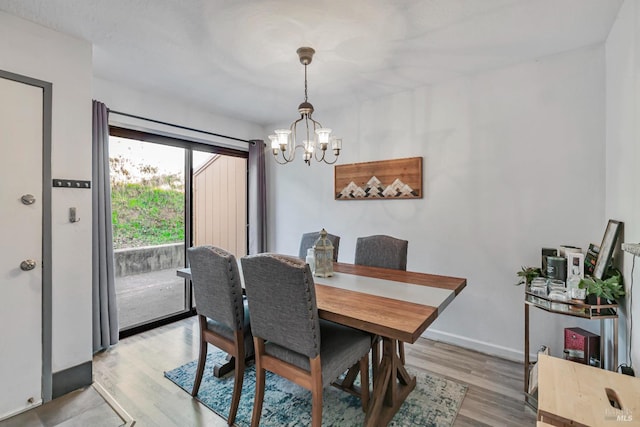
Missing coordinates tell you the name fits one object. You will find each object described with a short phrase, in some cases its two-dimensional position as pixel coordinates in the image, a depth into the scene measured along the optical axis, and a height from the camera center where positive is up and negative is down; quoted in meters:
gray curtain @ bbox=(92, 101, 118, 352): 2.63 -0.25
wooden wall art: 3.04 +0.35
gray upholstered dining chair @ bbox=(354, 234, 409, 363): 2.49 -0.36
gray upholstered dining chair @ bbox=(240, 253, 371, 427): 1.46 -0.65
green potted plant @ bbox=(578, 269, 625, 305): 1.66 -0.43
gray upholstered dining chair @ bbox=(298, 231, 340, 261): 2.93 -0.31
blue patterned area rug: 1.84 -1.30
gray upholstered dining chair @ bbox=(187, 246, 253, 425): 1.80 -0.60
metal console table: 1.70 -0.58
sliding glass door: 3.13 -0.06
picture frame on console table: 1.77 -0.22
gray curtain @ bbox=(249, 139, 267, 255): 4.13 +0.17
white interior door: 1.90 -0.24
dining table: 1.38 -0.50
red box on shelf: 1.96 -0.91
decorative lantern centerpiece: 2.20 -0.36
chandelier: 2.20 +0.57
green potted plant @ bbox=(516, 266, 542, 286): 2.15 -0.46
